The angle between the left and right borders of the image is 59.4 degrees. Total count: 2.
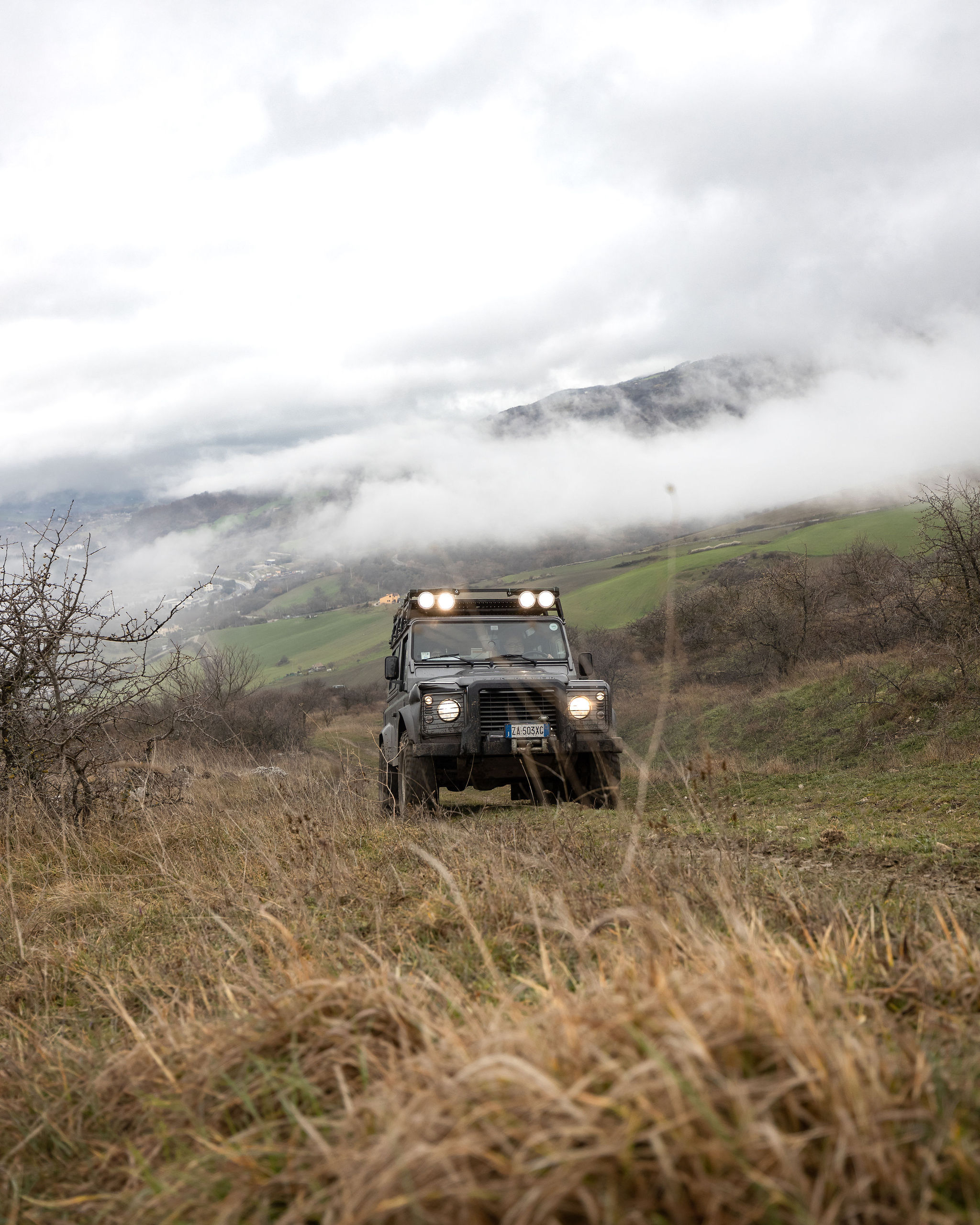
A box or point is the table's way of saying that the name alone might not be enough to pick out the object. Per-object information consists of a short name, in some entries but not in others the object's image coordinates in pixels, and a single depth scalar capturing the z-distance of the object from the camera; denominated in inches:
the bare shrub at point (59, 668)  326.3
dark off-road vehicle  374.3
